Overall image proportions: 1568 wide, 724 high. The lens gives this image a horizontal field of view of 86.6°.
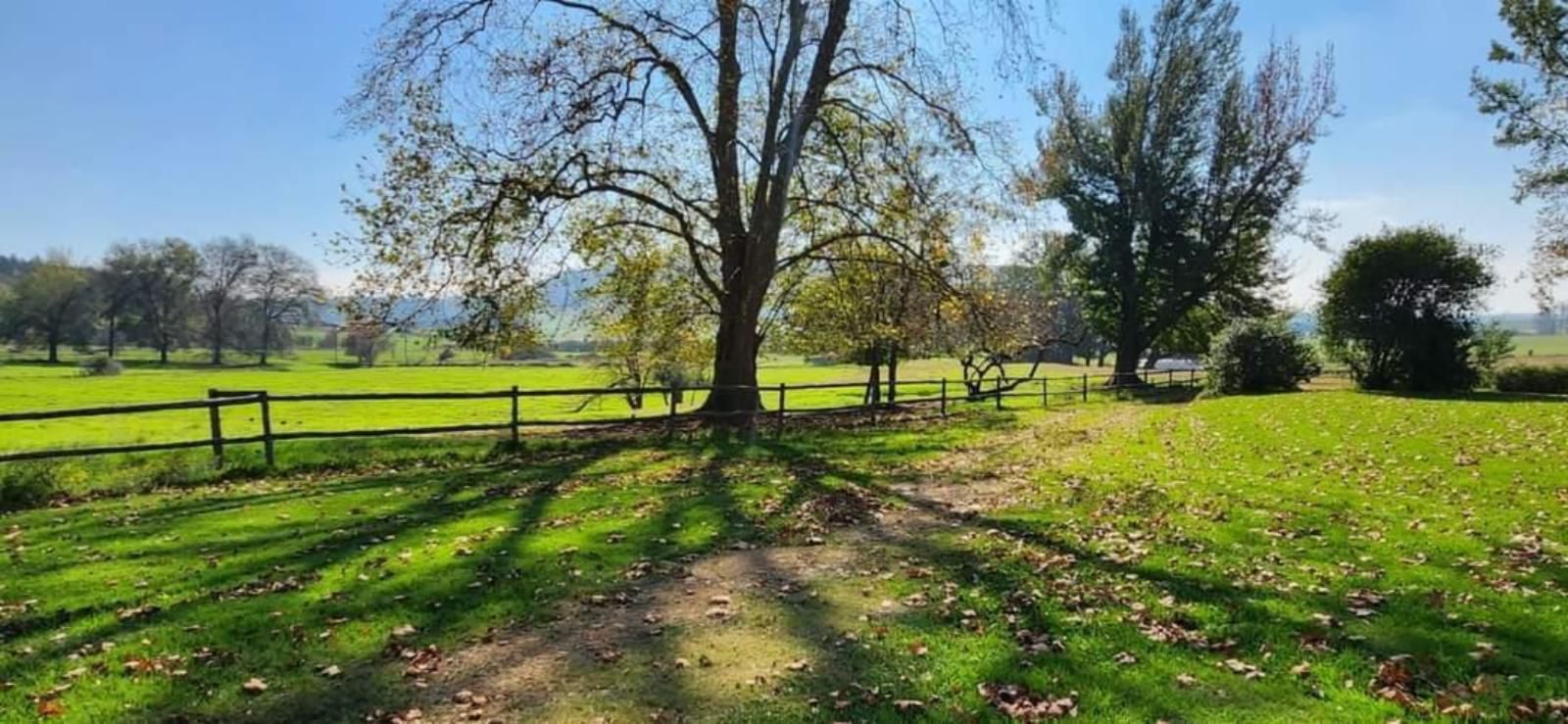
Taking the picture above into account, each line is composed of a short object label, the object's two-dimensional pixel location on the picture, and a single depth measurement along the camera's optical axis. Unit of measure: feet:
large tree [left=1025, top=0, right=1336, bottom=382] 113.19
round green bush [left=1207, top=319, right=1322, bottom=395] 89.71
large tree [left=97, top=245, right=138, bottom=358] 259.60
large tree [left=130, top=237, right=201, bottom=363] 263.29
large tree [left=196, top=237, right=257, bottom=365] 272.72
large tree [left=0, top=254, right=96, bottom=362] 247.91
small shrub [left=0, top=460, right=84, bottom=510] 34.14
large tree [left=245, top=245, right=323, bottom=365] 282.77
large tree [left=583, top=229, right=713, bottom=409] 65.00
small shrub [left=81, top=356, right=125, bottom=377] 212.43
